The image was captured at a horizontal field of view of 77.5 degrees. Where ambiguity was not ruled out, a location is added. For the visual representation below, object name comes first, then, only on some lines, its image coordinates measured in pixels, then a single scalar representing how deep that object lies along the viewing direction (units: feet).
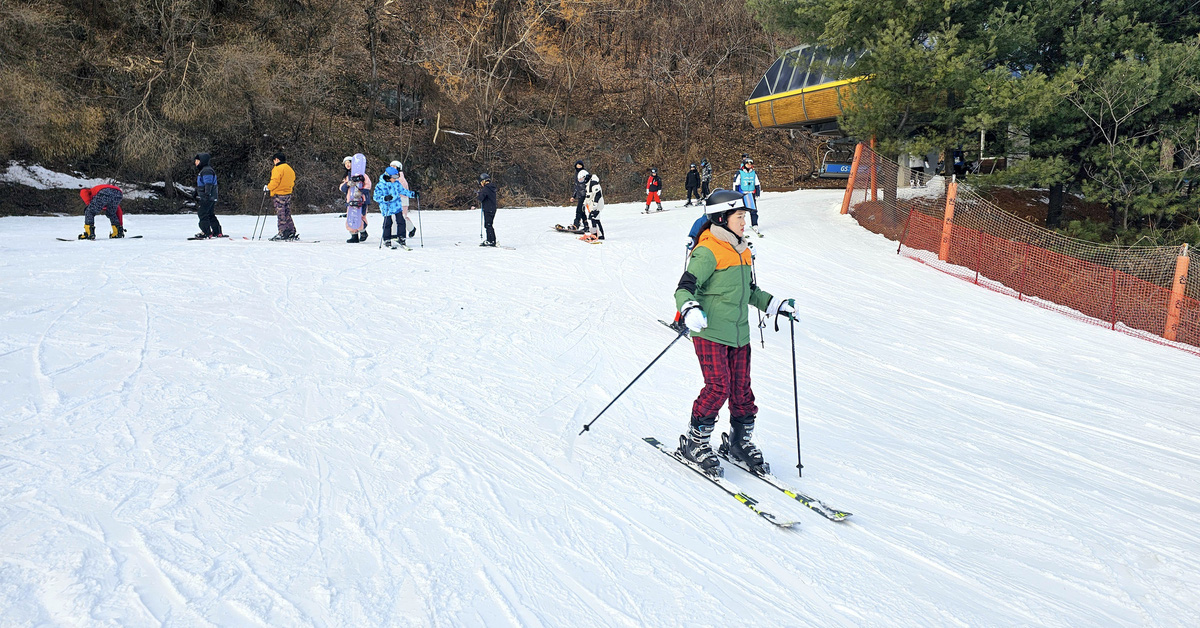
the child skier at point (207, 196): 41.88
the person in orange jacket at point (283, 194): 41.60
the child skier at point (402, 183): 40.73
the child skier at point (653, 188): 67.05
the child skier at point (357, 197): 41.81
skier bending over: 41.39
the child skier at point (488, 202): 43.32
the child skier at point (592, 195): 46.62
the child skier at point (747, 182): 50.03
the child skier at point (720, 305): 14.06
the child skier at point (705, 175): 74.59
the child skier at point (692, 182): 71.10
